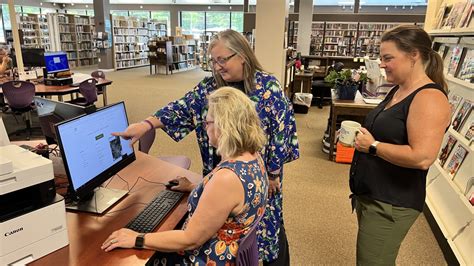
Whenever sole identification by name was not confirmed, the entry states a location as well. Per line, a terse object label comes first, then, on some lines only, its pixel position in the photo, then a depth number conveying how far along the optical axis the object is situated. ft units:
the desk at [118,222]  3.98
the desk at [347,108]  14.14
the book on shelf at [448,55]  10.74
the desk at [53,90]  16.87
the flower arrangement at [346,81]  14.66
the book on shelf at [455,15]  9.68
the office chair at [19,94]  16.07
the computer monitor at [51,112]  5.70
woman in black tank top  4.44
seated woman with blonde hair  3.82
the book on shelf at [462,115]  8.88
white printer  3.52
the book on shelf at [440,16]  11.69
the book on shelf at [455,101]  9.54
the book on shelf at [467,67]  8.87
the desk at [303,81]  24.99
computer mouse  5.92
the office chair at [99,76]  21.54
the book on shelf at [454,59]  9.85
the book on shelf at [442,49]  11.20
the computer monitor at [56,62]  17.95
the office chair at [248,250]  3.87
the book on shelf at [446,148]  9.66
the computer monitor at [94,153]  4.52
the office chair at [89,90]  17.92
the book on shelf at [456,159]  8.89
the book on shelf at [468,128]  8.40
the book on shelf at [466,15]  9.02
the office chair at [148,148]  9.11
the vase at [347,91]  14.65
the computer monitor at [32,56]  21.94
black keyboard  4.62
